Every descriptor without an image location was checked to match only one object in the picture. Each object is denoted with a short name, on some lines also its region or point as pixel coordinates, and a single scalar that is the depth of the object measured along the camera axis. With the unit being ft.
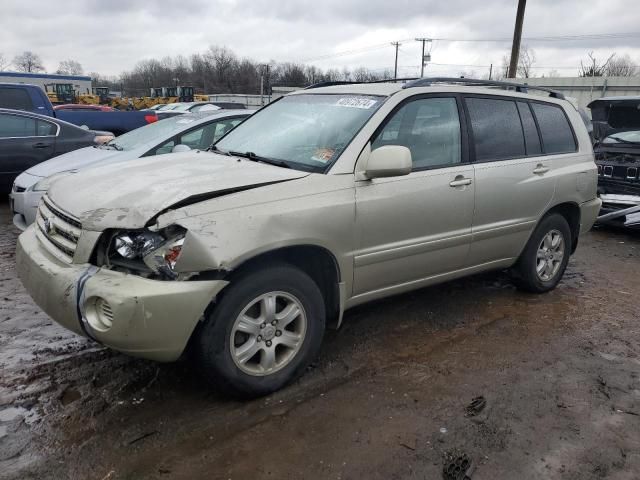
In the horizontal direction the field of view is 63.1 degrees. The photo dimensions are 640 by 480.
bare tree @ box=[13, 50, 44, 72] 325.21
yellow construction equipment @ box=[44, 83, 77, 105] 115.03
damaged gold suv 8.57
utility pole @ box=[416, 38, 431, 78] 167.32
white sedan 18.35
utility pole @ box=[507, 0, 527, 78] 65.16
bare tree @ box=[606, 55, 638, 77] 176.73
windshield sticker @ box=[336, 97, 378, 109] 11.72
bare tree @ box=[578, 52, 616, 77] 141.00
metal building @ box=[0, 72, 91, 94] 139.89
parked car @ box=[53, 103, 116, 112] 60.54
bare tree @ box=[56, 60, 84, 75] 392.66
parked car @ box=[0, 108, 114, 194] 25.23
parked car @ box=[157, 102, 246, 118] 65.87
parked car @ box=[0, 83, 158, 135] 39.52
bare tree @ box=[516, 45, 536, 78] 194.44
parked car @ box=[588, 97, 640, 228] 23.56
